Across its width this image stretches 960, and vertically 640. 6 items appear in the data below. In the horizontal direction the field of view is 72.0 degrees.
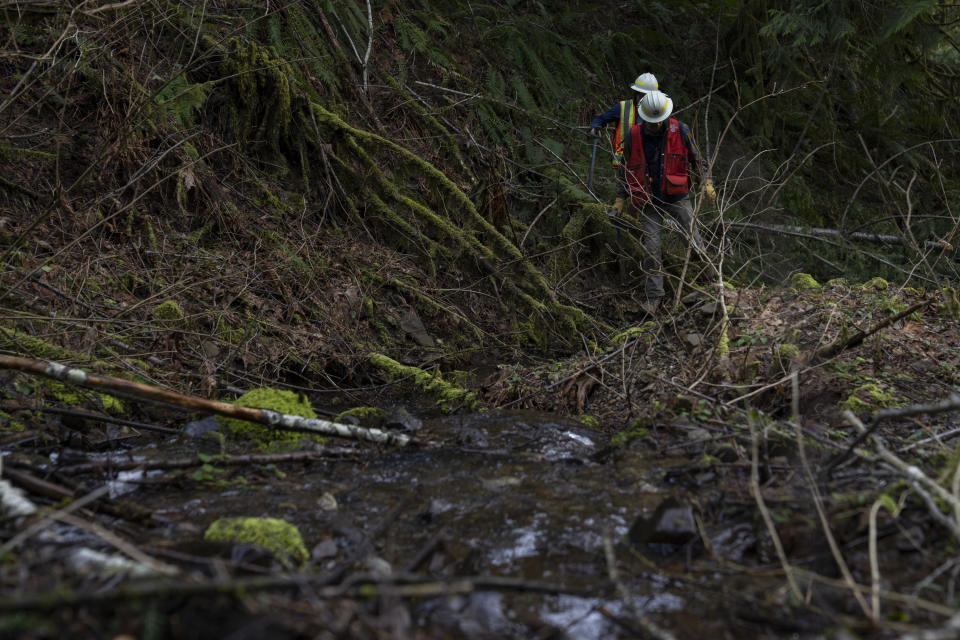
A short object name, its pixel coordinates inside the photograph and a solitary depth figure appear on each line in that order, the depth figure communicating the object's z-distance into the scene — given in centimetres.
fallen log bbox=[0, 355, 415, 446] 312
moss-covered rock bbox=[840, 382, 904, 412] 381
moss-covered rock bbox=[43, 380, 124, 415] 388
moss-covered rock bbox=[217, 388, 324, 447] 385
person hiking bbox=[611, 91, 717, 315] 688
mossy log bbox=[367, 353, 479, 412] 509
